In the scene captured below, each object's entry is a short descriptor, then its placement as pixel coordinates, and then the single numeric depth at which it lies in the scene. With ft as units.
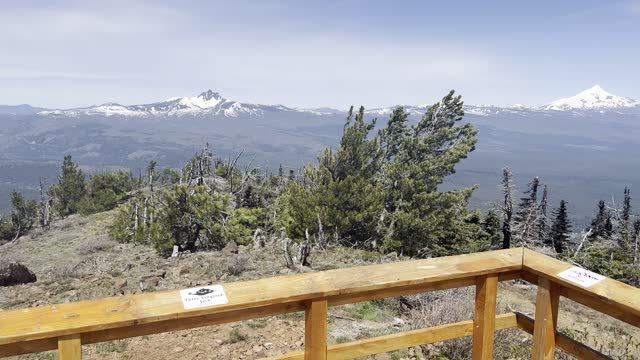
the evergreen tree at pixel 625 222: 107.03
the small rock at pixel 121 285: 39.09
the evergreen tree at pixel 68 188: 162.81
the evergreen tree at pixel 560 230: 137.49
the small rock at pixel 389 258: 51.41
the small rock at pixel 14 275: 42.83
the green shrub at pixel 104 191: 146.30
